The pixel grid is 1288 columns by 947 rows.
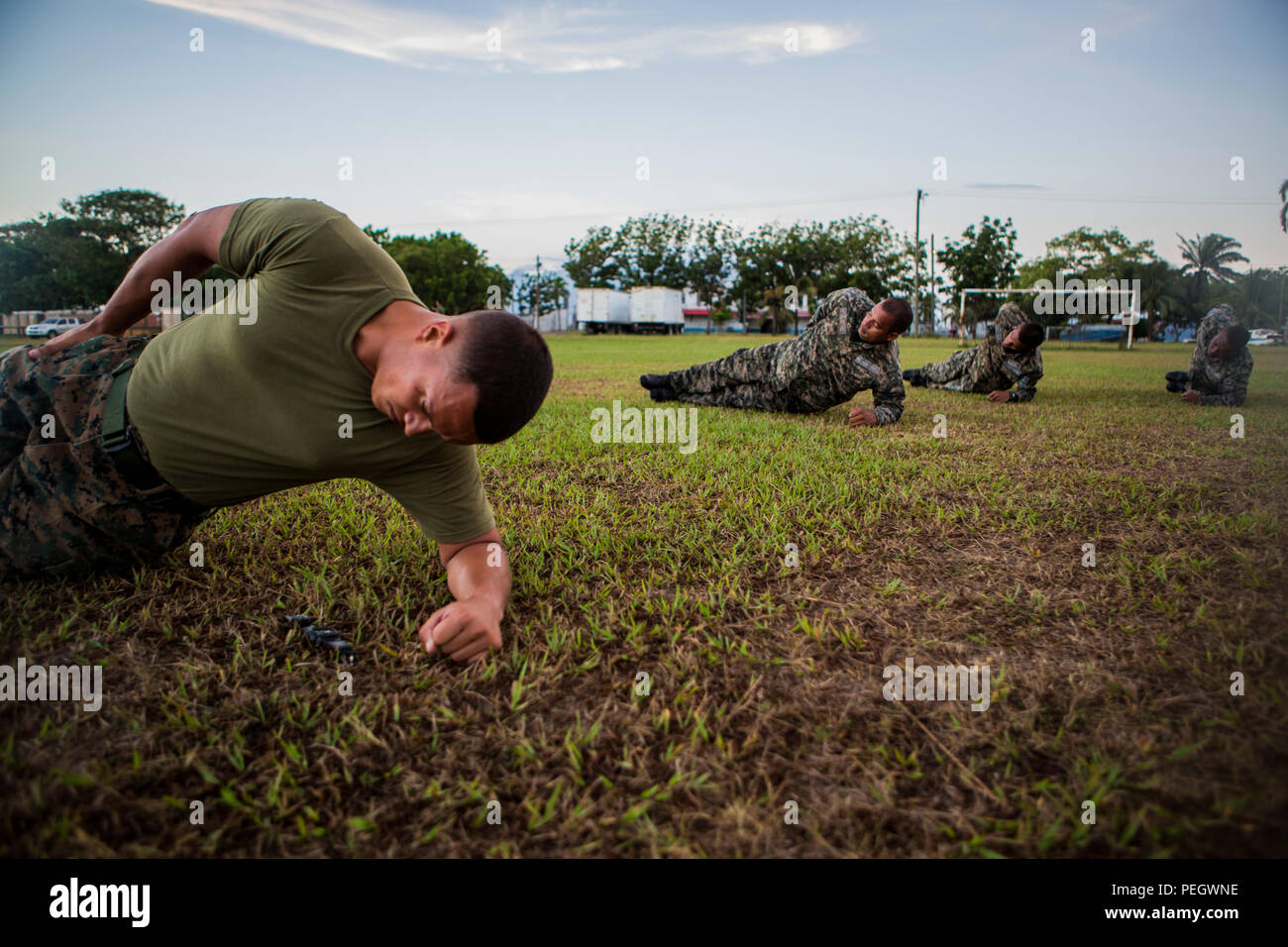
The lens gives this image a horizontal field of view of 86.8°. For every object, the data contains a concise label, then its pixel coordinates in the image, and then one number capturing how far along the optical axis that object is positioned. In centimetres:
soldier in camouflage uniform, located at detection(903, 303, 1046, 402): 730
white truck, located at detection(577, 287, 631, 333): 4369
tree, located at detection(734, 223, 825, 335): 5181
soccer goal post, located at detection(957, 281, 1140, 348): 1866
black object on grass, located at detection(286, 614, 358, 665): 183
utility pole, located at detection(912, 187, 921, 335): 3081
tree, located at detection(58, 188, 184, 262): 2059
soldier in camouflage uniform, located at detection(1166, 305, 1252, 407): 719
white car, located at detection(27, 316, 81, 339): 2778
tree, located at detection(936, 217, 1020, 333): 4181
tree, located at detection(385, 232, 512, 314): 4506
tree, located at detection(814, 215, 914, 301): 4878
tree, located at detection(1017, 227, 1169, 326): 2342
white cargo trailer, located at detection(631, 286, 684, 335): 4438
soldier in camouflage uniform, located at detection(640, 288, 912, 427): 561
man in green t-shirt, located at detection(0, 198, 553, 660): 178
